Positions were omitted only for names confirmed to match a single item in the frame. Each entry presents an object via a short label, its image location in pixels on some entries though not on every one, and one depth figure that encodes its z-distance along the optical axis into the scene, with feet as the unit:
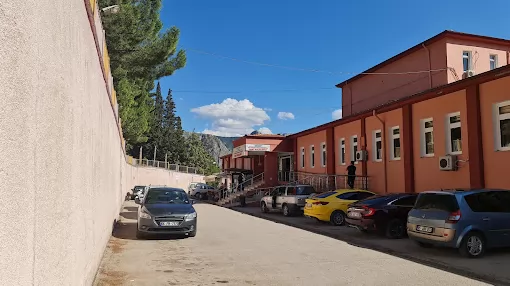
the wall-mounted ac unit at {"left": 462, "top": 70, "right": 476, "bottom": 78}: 64.28
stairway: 101.41
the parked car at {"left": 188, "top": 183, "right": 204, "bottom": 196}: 152.56
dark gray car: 40.57
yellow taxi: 55.11
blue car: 31.78
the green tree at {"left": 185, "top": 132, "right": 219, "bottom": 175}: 315.58
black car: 42.60
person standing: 68.30
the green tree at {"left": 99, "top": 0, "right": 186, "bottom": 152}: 78.48
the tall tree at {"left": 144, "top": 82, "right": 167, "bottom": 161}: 277.03
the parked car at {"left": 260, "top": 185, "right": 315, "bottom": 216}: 67.92
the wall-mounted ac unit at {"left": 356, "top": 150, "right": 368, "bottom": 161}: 68.23
